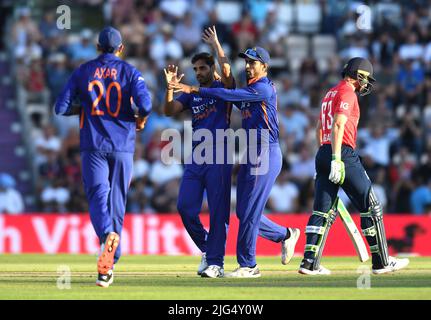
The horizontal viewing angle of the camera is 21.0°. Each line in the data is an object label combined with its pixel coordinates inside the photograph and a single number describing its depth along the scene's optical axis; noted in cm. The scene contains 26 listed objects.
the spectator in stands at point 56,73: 2272
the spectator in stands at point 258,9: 2511
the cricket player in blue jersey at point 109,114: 1178
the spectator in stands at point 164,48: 2338
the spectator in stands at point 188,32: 2398
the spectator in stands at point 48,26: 2358
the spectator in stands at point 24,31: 2344
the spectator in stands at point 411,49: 2388
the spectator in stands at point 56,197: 2127
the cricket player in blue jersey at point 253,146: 1212
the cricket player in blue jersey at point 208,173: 1230
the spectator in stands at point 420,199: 2122
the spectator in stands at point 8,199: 2127
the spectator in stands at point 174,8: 2461
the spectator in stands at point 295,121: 2245
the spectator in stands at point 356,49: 2388
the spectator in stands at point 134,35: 2347
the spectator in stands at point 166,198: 2117
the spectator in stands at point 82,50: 2291
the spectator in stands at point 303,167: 2170
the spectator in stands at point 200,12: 2443
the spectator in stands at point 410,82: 2308
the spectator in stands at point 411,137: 2238
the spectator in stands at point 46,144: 2197
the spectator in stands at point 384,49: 2416
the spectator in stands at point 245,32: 2383
